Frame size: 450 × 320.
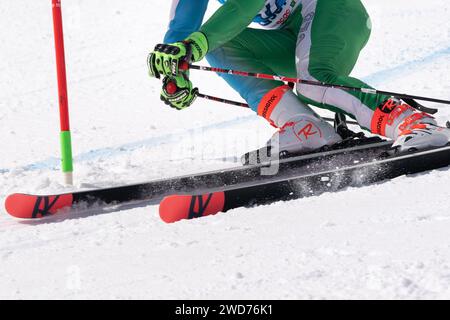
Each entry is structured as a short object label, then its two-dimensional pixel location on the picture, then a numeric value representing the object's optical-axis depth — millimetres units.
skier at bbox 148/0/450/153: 6109
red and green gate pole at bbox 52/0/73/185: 7039
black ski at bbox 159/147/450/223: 5004
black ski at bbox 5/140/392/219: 6070
